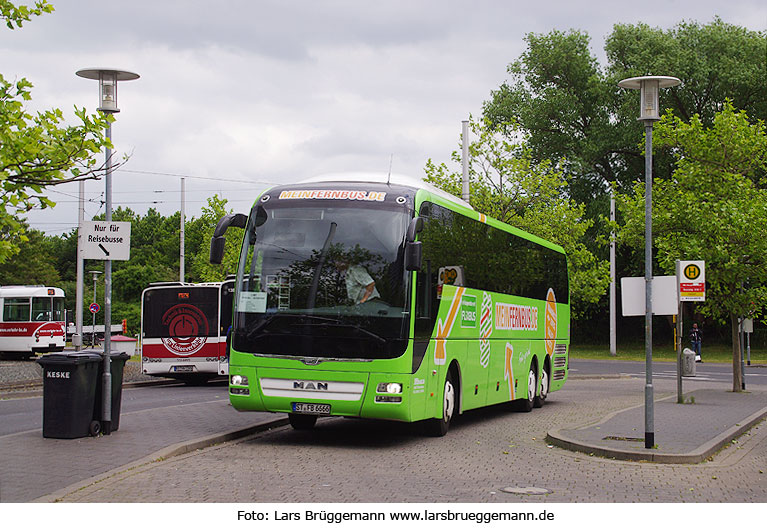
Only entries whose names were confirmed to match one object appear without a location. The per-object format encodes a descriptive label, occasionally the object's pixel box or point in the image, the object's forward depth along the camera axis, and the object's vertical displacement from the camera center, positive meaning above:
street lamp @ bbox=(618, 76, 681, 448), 12.45 +1.70
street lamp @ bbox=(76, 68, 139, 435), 12.51 +1.54
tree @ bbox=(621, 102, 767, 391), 22.86 +2.32
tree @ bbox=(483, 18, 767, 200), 50.78 +11.79
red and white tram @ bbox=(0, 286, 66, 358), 41.25 -0.73
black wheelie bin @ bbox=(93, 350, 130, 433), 12.55 -1.11
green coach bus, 12.60 +0.04
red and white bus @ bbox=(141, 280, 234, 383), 26.52 -0.67
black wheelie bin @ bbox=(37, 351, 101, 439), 12.03 -1.15
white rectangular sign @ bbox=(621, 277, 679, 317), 12.71 +0.16
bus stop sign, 18.67 +0.56
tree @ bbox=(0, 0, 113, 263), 9.70 +1.54
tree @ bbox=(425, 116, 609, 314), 34.38 +4.08
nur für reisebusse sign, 12.67 +0.81
